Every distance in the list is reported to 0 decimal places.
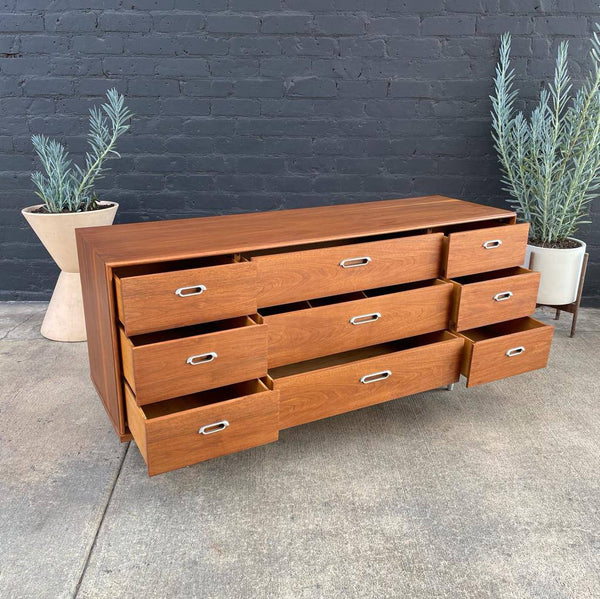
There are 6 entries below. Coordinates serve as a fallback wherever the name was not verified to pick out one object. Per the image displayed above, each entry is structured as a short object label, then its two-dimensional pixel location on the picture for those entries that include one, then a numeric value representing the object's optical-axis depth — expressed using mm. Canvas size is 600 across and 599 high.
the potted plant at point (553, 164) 2480
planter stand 2598
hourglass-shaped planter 2371
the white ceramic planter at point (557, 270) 2533
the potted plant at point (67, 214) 2383
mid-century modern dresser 1489
